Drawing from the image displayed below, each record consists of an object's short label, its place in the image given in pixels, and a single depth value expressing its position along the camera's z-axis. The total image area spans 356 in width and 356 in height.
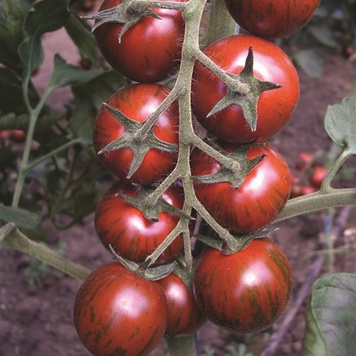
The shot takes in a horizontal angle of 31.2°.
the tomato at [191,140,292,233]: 0.55
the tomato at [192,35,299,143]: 0.52
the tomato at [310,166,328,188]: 1.54
